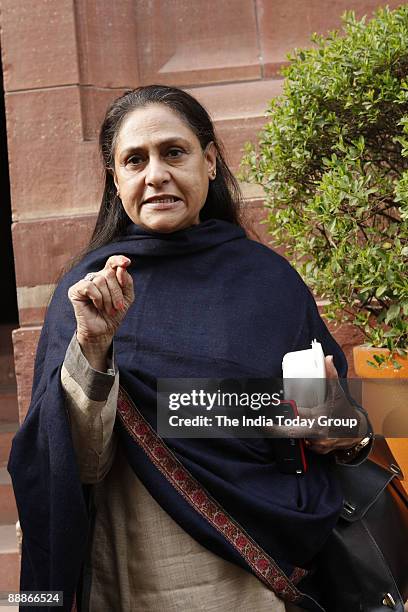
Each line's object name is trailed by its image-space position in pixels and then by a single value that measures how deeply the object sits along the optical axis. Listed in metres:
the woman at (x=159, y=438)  2.09
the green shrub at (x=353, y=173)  3.41
